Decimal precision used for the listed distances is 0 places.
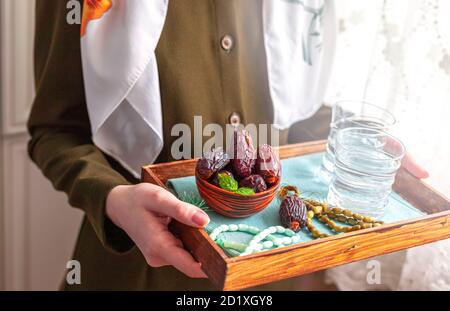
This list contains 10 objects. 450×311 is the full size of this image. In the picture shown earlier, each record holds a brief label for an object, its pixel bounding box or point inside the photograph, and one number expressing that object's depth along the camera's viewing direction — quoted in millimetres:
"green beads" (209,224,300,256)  585
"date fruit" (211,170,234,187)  650
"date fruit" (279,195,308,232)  641
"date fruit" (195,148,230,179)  651
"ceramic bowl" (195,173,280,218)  635
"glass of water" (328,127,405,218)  702
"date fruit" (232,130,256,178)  660
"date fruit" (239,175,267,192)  645
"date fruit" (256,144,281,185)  662
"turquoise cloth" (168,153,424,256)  649
